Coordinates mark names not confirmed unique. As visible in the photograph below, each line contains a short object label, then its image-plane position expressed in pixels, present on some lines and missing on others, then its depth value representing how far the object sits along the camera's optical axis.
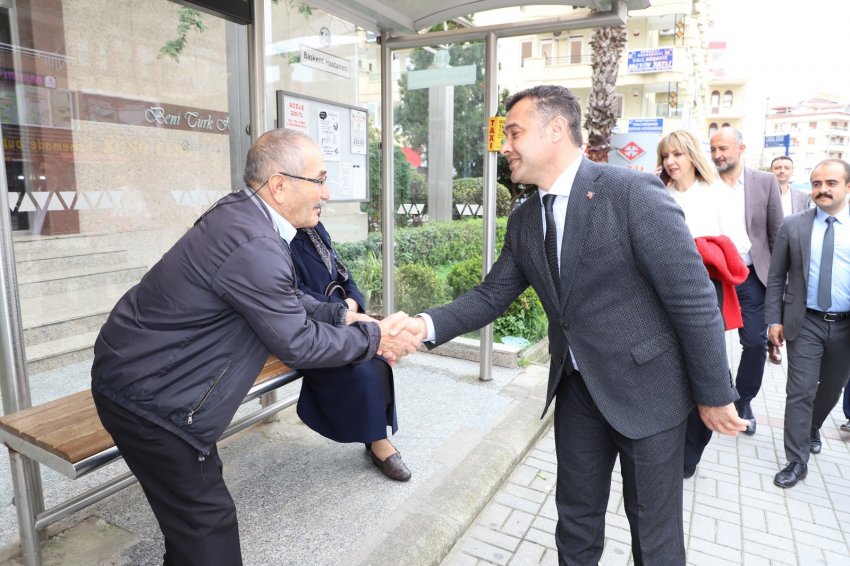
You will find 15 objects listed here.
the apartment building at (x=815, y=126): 108.88
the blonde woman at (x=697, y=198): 3.22
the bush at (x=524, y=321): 5.96
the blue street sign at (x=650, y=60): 33.69
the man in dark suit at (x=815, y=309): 3.55
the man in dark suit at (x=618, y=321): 1.85
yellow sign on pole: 4.35
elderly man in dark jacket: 1.80
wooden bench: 2.08
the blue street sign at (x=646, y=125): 19.97
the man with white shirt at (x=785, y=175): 6.98
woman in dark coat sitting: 3.09
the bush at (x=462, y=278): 5.32
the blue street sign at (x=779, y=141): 17.66
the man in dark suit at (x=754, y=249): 4.24
